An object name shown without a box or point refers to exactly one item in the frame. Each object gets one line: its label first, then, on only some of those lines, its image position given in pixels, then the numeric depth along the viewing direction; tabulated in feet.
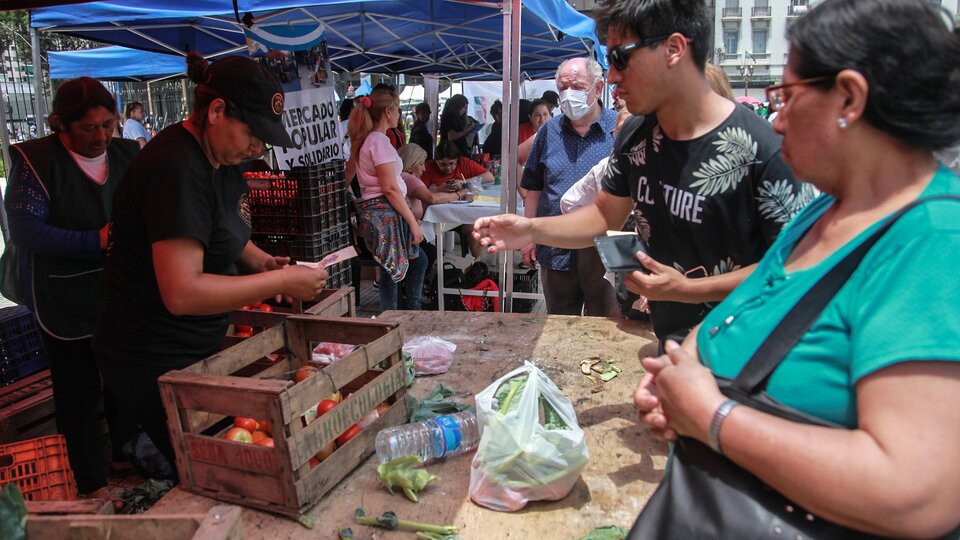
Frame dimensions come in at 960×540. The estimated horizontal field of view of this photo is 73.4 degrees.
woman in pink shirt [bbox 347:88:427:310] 19.08
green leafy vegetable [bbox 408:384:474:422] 7.99
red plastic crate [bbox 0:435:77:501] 8.86
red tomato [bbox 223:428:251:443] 6.98
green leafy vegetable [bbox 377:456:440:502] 6.48
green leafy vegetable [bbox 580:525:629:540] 5.81
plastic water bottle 7.11
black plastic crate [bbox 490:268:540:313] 21.84
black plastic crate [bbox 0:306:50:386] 12.35
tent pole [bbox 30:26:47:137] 20.95
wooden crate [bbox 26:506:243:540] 4.40
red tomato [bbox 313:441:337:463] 6.97
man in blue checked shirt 14.89
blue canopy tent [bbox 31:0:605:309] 15.67
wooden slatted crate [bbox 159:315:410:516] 6.13
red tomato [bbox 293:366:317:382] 7.91
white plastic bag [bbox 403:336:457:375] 9.58
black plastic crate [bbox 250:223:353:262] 15.61
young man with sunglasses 6.51
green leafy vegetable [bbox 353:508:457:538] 5.98
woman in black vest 10.20
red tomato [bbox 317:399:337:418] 7.68
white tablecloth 20.88
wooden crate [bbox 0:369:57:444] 11.07
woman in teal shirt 2.90
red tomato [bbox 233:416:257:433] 7.24
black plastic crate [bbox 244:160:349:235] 15.57
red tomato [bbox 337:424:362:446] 7.43
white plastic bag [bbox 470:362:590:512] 6.16
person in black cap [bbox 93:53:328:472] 6.79
